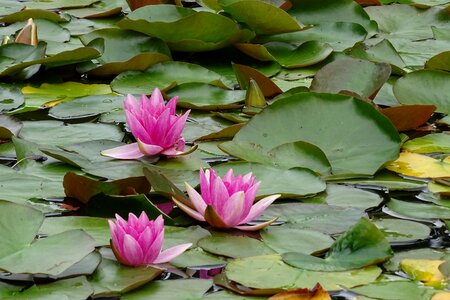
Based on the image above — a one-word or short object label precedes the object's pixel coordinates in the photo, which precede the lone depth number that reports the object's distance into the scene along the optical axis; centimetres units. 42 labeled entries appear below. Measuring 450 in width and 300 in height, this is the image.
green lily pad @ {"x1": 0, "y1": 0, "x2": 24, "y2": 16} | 488
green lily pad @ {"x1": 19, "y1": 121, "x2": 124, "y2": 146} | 420
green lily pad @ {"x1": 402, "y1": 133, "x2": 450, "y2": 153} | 421
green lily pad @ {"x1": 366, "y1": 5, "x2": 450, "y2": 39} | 484
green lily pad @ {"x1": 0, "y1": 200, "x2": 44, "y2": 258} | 383
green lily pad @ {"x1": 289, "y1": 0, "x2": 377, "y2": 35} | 481
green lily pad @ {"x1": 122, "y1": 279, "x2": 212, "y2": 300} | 378
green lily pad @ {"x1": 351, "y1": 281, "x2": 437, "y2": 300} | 379
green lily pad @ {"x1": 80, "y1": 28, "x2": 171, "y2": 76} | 451
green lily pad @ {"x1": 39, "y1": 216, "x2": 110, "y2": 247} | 390
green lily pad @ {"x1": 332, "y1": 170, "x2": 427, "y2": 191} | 408
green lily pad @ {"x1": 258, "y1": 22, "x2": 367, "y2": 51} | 470
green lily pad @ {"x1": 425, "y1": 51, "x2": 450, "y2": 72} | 453
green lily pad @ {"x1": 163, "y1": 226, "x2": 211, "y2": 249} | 389
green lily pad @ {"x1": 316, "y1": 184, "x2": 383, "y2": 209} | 401
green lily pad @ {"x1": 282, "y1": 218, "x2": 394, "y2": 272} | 384
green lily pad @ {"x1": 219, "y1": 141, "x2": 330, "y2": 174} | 410
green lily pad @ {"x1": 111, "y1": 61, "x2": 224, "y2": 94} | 445
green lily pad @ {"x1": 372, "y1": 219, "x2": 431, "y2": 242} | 392
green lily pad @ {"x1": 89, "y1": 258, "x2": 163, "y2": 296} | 378
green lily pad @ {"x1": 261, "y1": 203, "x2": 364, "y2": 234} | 395
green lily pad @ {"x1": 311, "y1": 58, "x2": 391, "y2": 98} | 435
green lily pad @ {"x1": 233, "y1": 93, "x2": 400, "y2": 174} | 415
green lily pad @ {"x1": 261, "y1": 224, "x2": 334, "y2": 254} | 389
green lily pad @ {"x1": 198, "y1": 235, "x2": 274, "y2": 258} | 387
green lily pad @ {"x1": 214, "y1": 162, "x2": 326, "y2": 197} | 402
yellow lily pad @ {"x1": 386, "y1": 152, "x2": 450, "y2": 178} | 411
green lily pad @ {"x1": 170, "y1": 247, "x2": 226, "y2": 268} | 385
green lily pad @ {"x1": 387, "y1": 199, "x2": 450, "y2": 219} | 399
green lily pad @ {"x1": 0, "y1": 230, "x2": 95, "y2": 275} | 378
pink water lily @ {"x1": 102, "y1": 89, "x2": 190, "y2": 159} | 410
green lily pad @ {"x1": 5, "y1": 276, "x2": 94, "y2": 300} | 375
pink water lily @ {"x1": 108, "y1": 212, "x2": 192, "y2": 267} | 381
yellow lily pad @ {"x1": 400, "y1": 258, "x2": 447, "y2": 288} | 382
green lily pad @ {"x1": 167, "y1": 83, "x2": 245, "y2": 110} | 436
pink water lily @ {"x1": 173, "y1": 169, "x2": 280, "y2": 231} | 391
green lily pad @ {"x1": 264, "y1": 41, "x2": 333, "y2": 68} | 458
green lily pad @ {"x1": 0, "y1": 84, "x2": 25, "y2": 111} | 436
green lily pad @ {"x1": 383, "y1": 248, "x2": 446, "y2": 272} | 386
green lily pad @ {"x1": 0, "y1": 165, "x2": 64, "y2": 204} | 400
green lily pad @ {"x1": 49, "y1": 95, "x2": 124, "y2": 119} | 432
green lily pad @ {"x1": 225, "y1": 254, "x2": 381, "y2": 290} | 380
